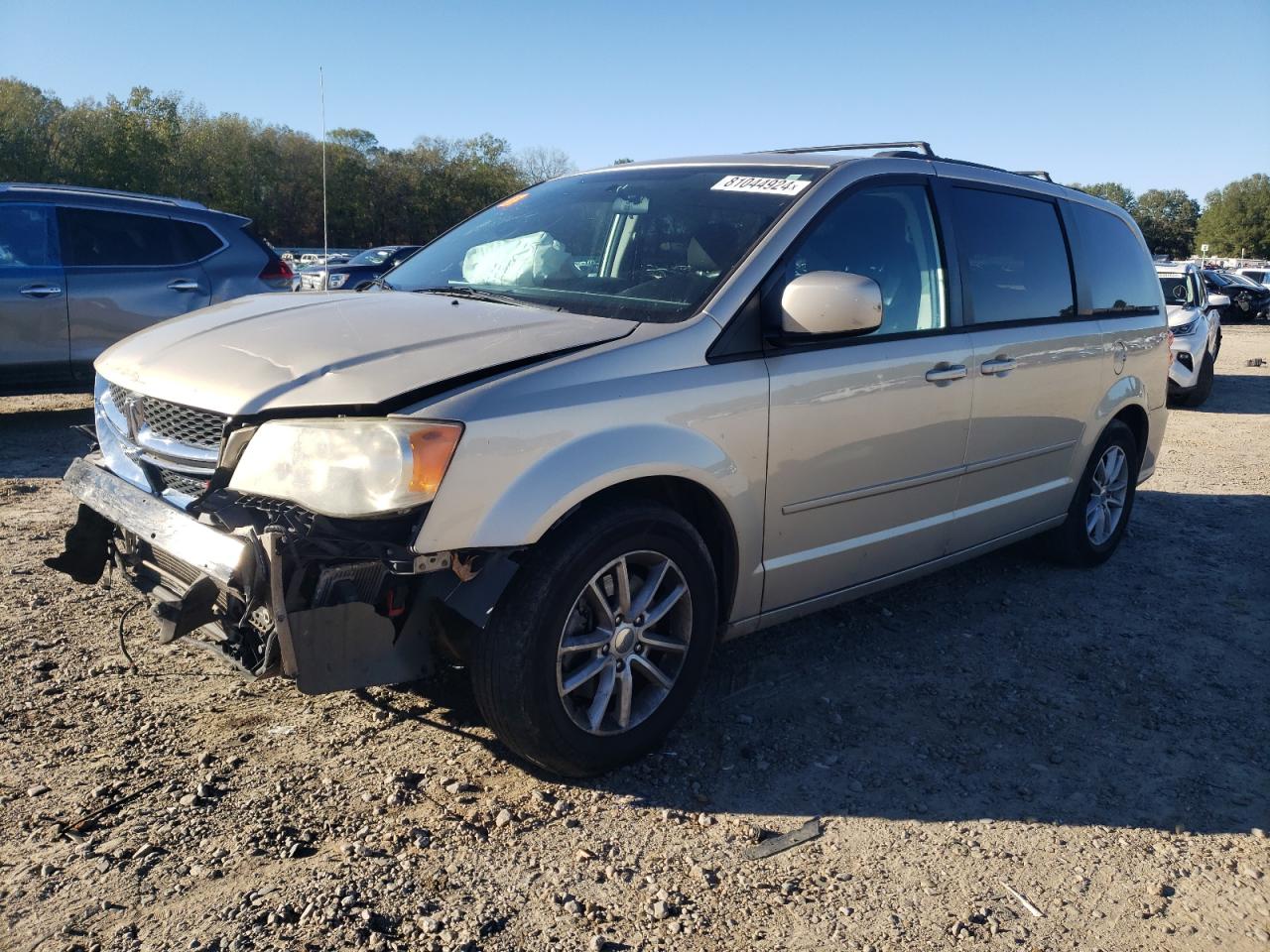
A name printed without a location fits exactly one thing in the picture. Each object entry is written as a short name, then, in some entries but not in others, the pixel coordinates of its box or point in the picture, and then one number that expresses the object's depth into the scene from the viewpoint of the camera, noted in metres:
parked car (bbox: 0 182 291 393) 7.43
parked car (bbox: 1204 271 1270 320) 31.41
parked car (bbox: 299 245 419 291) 17.44
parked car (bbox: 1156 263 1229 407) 12.23
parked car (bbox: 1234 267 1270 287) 38.02
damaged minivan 2.67
